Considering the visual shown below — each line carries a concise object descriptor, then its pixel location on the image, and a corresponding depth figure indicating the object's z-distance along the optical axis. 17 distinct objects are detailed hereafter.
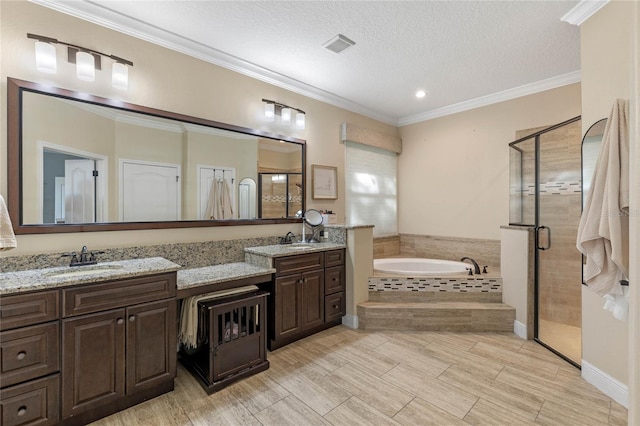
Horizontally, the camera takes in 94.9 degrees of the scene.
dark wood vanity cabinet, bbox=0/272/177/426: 1.52
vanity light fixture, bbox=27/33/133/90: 1.94
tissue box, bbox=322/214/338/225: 3.53
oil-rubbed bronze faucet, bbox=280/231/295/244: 3.21
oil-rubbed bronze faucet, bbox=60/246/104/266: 1.99
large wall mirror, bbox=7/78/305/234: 1.93
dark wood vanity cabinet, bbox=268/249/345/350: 2.64
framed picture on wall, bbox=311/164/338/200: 3.61
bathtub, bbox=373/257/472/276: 3.92
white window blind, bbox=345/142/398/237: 4.16
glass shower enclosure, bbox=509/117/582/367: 2.99
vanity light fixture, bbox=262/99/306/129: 3.12
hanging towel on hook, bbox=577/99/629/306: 1.63
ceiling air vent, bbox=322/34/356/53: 2.52
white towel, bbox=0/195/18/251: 1.57
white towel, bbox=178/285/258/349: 2.14
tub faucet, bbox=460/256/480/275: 3.38
